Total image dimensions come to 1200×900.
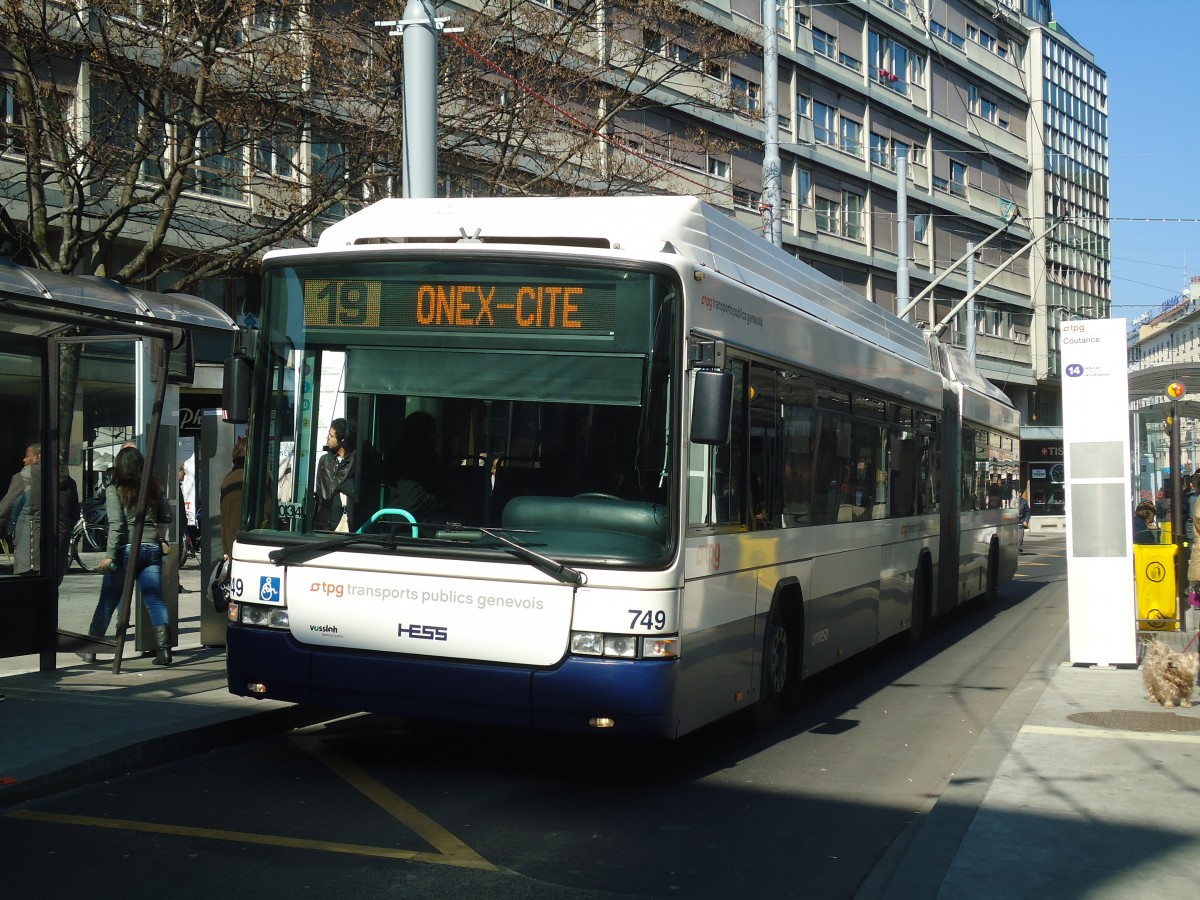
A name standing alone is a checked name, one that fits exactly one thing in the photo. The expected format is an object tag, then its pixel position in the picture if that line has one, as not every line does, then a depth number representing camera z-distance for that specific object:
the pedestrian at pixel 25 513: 9.64
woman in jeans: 10.85
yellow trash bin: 13.47
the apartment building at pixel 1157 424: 15.23
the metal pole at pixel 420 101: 11.96
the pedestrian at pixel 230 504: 11.72
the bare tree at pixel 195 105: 14.27
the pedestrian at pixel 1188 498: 21.24
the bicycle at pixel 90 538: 11.48
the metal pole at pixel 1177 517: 13.67
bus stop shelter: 9.54
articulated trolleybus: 7.04
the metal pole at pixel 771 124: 19.00
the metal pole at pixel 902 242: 29.09
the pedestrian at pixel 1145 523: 15.92
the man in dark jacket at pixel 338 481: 7.45
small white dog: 10.09
